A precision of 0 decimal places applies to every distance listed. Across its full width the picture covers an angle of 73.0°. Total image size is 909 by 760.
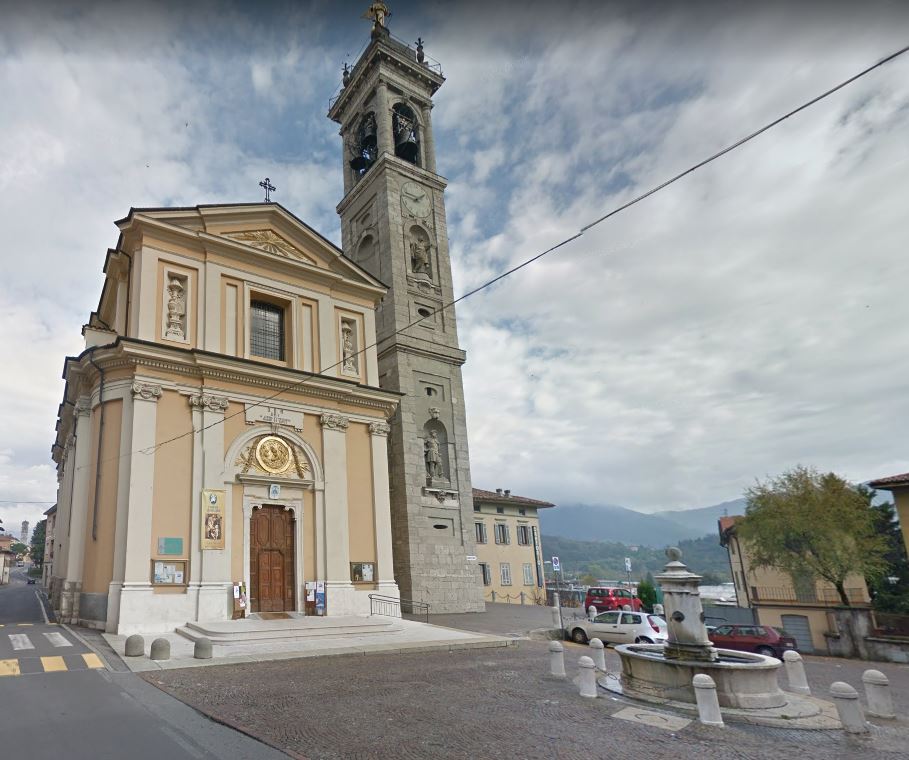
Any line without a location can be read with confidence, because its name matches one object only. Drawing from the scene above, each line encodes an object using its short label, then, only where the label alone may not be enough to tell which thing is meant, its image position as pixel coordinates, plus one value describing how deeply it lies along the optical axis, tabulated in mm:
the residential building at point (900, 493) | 24656
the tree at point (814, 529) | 24766
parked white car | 18047
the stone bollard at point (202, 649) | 12586
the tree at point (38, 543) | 88275
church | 17375
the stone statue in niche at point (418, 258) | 30611
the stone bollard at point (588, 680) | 9820
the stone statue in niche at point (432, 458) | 27266
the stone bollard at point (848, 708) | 7992
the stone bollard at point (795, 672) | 10777
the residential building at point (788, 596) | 23016
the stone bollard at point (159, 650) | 12203
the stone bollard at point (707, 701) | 8328
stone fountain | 9289
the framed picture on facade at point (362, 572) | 20797
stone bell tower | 25781
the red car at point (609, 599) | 26500
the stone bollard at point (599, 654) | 12019
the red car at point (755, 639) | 18031
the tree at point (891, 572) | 24833
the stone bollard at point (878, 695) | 8836
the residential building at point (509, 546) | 43875
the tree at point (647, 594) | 29359
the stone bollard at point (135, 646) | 12367
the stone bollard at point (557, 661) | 11500
